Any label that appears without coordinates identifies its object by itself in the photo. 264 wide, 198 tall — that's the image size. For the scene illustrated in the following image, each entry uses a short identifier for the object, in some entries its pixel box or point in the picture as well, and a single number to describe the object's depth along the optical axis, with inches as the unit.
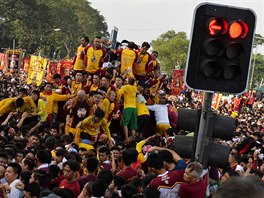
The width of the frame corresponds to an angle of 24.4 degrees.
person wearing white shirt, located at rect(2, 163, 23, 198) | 275.5
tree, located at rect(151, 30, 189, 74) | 3577.8
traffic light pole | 241.4
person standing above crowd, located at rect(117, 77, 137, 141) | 541.0
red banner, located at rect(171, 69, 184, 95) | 1156.4
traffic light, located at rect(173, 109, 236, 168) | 242.4
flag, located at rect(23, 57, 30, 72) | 1627.5
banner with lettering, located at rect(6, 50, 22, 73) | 1390.3
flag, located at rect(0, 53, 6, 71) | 1667.3
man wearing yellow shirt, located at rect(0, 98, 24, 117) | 538.2
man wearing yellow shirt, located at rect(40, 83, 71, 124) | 559.5
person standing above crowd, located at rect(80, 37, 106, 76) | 580.4
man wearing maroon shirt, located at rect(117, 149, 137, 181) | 315.2
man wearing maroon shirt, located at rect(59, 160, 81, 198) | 289.0
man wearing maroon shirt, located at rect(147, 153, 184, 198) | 262.7
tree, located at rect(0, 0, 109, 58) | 2618.1
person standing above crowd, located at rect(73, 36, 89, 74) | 592.4
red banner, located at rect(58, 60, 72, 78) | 1127.0
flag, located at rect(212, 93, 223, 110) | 1135.0
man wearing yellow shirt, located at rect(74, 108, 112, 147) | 463.5
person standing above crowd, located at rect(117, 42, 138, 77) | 601.9
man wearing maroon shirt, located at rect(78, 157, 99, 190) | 302.2
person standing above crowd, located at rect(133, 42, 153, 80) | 618.2
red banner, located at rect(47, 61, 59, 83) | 1221.1
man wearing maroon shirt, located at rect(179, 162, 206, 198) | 251.3
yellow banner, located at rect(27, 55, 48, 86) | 1114.7
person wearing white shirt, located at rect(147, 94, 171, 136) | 579.2
